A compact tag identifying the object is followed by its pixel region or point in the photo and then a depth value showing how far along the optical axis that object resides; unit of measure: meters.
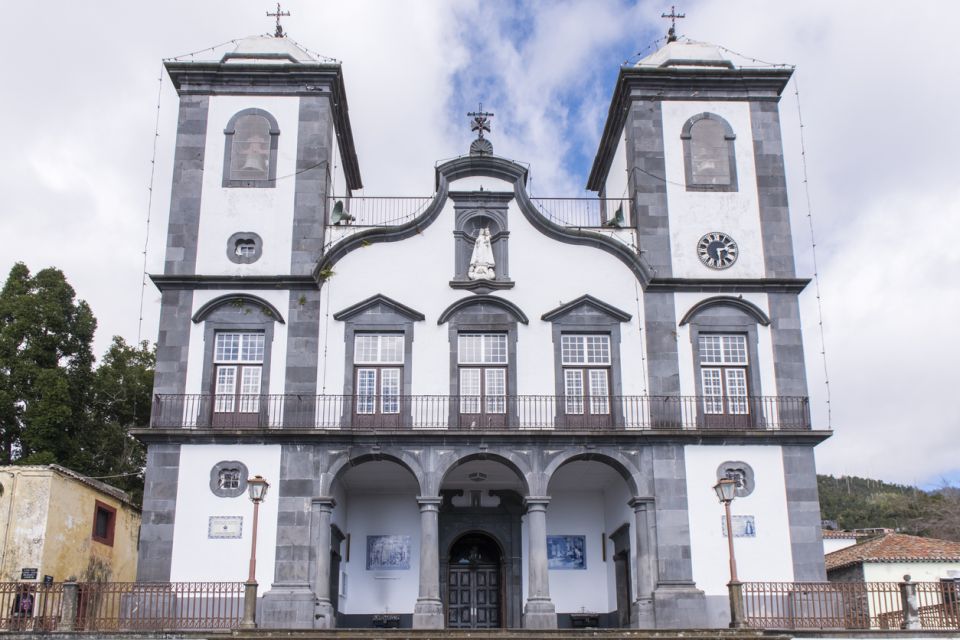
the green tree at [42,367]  31.56
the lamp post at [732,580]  18.83
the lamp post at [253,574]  18.52
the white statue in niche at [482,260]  23.41
